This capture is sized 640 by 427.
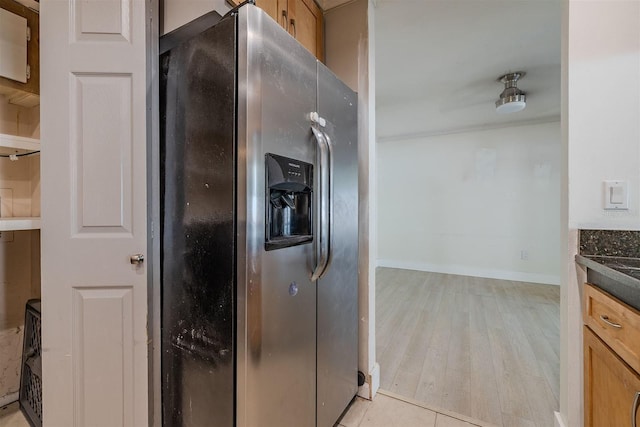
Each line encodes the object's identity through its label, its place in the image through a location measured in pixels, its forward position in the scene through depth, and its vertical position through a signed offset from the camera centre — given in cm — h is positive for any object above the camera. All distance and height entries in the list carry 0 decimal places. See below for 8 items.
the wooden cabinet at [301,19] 131 +107
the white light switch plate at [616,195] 107 +7
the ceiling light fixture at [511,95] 271 +127
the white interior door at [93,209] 100 +1
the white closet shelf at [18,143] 110 +30
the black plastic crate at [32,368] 127 -77
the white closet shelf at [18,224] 104 -5
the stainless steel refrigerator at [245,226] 86 -5
